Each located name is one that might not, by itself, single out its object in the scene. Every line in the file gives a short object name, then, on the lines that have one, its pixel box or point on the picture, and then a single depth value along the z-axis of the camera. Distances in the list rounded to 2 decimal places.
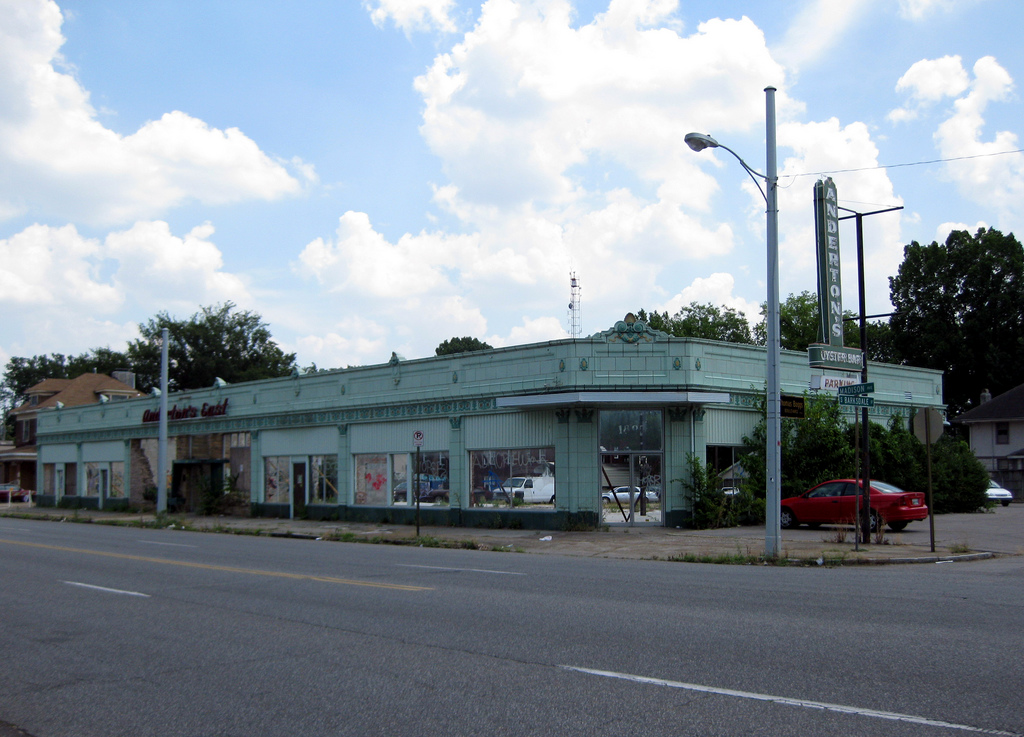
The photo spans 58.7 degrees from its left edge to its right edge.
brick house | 68.25
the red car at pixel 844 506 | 22.34
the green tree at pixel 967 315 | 61.62
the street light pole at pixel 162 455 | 36.31
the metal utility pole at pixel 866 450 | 19.81
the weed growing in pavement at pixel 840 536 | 20.11
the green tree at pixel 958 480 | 31.17
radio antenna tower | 48.97
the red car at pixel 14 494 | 62.46
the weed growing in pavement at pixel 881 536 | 19.70
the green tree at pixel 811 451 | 27.58
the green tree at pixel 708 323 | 70.81
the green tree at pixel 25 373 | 112.62
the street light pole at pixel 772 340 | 17.48
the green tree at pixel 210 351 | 79.88
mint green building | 25.83
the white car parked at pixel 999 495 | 37.98
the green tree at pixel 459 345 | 90.44
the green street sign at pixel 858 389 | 18.69
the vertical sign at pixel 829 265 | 22.36
